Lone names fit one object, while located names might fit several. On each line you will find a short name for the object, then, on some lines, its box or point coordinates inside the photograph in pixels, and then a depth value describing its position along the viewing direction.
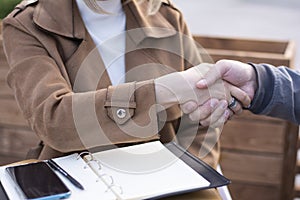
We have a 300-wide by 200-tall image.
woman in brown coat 1.74
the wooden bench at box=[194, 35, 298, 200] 2.51
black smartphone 1.51
